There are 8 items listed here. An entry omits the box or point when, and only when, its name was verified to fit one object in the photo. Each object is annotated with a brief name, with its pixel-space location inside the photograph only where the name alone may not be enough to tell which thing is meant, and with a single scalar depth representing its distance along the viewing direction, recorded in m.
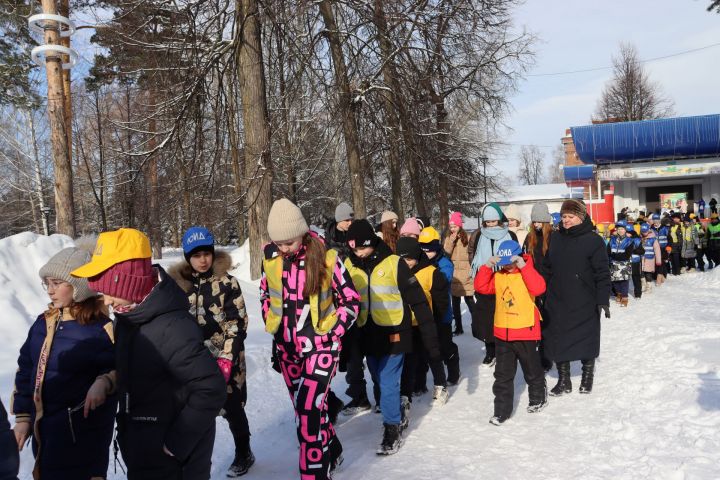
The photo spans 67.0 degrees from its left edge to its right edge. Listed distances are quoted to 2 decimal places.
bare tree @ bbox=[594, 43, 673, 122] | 36.34
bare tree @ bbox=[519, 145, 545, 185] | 103.56
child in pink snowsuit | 3.56
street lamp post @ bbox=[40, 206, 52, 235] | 23.47
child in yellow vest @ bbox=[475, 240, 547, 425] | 5.09
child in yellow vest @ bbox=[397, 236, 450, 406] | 5.64
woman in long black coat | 5.66
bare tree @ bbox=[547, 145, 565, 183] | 104.88
